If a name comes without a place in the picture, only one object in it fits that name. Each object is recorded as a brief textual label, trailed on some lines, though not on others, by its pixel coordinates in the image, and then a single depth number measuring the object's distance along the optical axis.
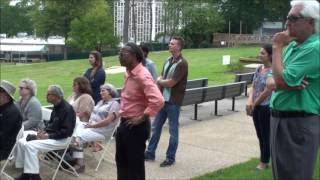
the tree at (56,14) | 57.53
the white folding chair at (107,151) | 7.49
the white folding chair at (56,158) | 6.95
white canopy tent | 80.94
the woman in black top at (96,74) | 9.10
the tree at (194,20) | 58.22
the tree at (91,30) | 55.81
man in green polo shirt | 3.74
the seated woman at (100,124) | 7.36
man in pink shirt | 5.29
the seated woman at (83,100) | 8.07
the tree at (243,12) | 59.31
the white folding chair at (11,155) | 6.63
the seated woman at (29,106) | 7.49
